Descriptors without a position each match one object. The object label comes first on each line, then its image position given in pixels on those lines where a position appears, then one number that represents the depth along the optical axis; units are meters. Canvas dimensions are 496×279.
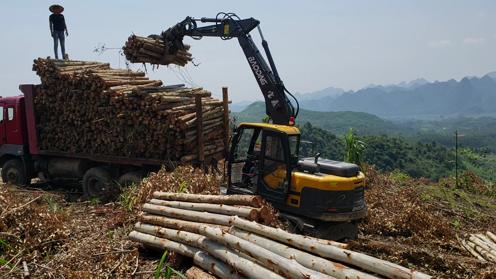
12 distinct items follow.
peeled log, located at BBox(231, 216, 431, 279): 4.61
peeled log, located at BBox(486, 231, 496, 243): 9.56
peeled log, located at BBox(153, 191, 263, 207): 6.88
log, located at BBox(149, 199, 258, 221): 6.59
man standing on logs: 14.91
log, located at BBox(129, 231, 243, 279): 5.80
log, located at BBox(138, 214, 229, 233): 6.78
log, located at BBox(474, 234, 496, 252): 8.92
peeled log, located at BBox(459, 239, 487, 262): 8.46
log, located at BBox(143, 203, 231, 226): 6.69
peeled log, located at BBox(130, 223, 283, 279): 5.22
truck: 12.43
